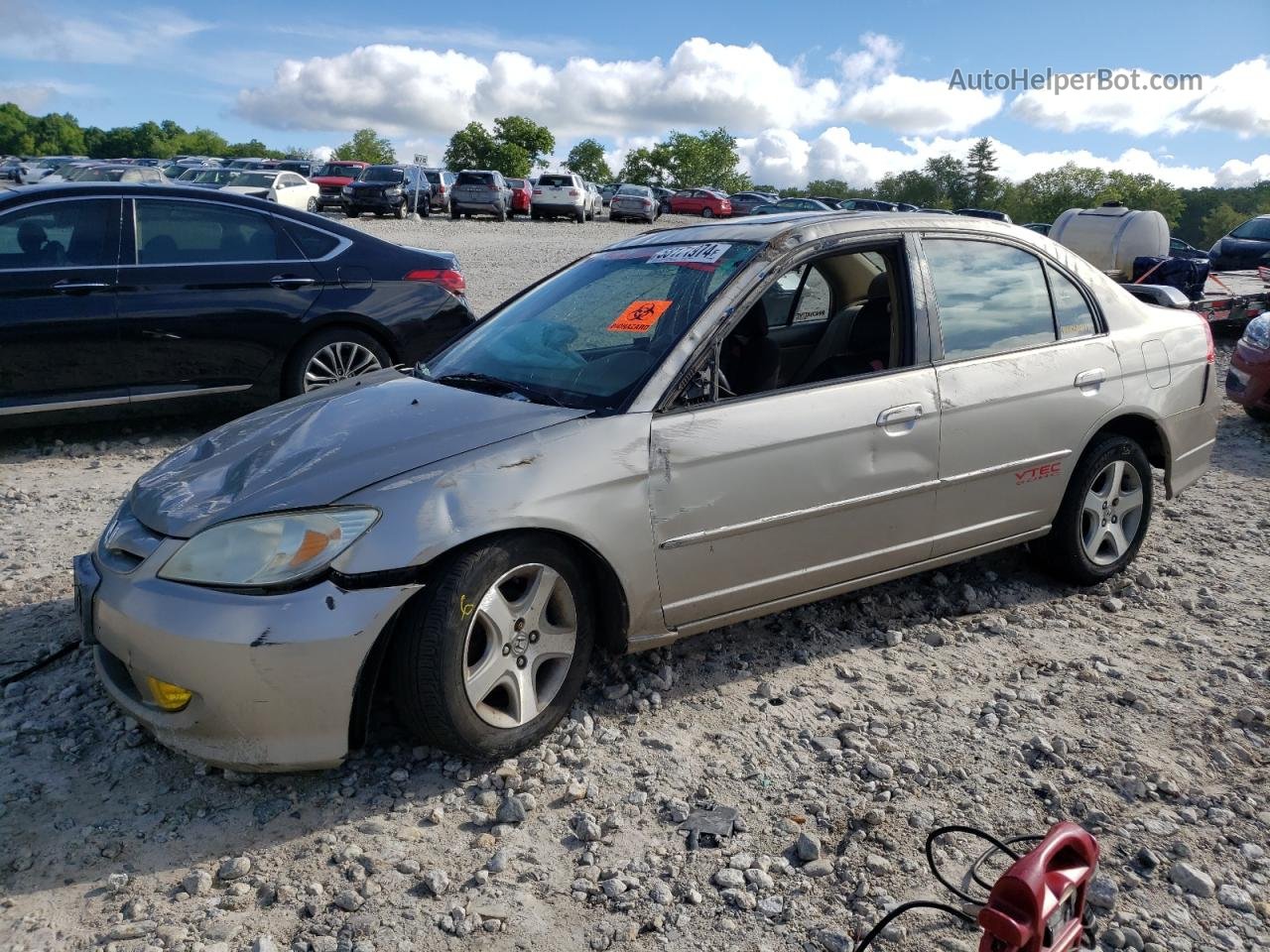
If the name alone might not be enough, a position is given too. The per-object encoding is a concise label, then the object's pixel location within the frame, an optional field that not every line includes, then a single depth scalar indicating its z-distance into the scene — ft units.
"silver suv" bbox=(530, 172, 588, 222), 120.47
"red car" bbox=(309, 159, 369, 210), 118.35
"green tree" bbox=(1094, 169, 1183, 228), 353.51
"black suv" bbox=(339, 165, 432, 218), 101.35
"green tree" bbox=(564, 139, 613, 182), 379.55
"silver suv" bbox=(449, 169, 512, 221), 111.96
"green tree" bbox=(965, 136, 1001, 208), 399.44
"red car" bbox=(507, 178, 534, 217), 127.65
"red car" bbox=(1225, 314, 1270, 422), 25.02
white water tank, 40.88
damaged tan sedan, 9.01
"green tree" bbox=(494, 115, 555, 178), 285.43
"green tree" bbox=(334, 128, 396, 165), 400.84
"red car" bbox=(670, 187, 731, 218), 166.24
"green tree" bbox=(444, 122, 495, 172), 280.72
